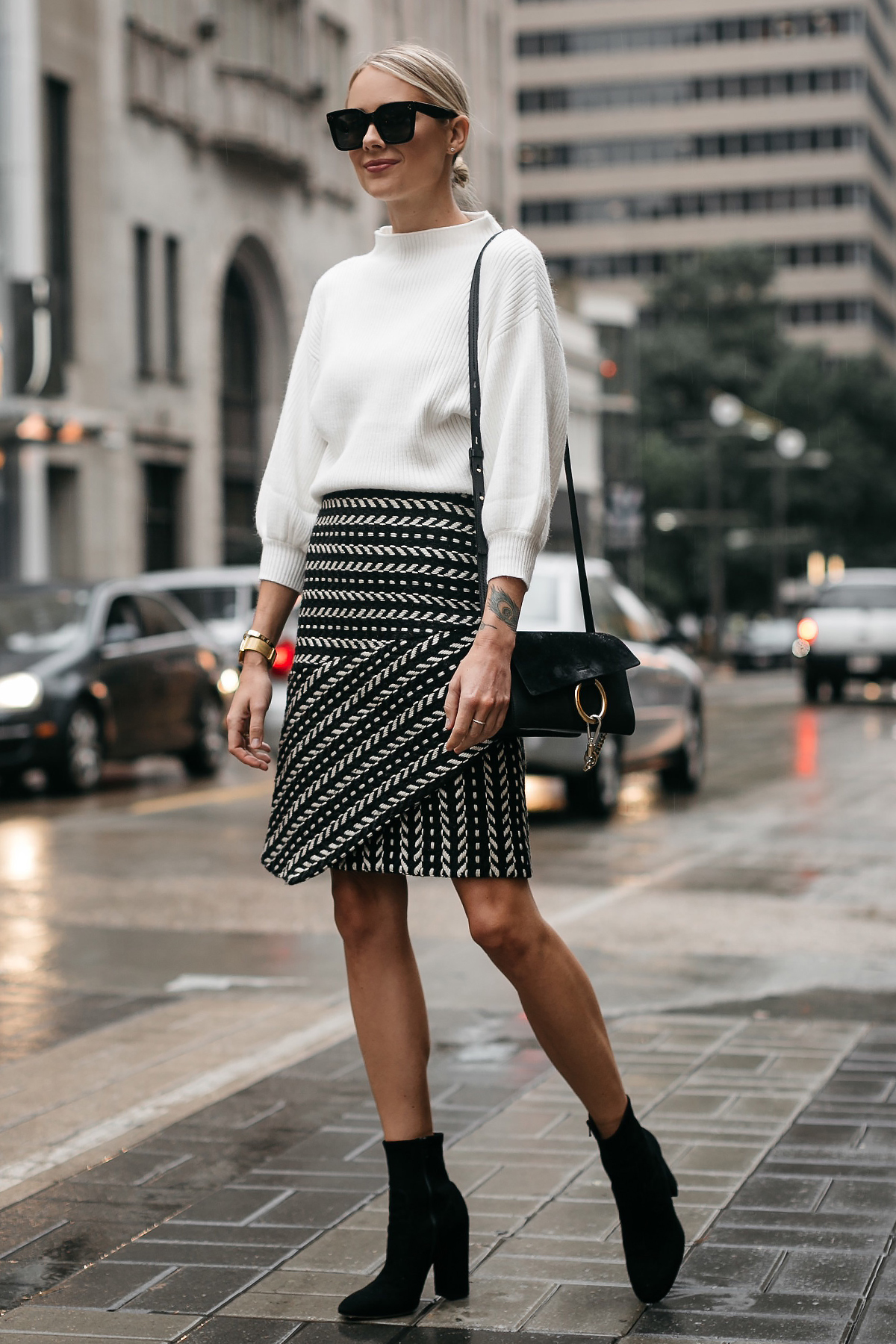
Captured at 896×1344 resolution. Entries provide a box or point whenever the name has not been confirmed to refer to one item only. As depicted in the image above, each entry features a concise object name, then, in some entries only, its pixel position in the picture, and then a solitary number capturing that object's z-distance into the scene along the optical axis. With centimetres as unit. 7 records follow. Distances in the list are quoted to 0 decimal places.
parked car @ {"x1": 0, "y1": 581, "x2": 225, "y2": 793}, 1411
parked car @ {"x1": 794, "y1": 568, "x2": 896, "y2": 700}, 2781
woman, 333
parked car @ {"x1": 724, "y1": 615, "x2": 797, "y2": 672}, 5447
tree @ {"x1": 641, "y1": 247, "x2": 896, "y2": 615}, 7062
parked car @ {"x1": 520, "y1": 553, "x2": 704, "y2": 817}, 1202
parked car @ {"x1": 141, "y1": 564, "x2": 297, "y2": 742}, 1966
